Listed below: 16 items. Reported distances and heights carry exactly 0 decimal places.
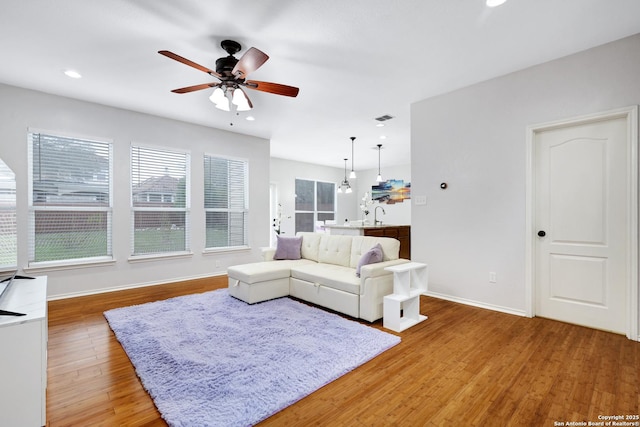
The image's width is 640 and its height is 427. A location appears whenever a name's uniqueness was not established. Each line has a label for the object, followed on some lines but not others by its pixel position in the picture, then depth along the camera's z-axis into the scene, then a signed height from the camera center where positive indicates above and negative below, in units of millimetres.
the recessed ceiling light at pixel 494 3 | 2188 +1577
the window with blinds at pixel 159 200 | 4629 +203
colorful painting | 8961 +678
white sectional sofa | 3098 -761
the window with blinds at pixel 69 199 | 3838 +193
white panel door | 2797 -104
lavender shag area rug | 1777 -1139
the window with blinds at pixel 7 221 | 2291 -66
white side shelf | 2900 -852
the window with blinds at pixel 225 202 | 5449 +214
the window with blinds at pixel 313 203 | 8875 +320
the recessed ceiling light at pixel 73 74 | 3266 +1568
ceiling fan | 2711 +1232
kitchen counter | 5770 -378
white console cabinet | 1494 -822
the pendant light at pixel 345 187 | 7002 +623
